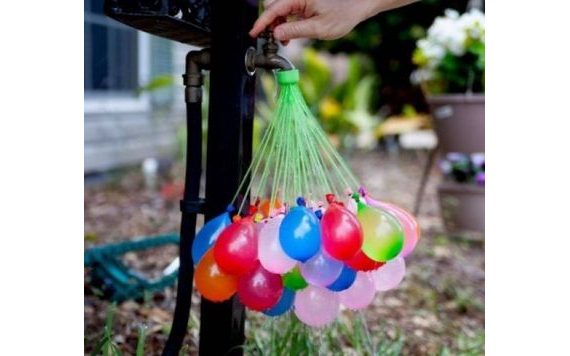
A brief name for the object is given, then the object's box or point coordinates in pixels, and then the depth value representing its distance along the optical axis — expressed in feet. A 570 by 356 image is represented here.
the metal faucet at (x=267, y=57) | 4.13
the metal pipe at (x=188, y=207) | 4.25
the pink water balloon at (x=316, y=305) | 3.88
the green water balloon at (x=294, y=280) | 3.75
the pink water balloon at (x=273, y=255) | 3.47
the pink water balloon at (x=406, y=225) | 4.00
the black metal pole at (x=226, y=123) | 4.09
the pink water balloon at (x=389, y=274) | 4.04
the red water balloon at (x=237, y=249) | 3.47
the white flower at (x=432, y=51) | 12.75
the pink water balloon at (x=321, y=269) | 3.54
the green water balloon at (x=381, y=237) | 3.58
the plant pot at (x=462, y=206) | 12.05
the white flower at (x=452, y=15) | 12.76
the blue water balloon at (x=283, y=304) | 3.94
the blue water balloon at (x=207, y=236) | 3.72
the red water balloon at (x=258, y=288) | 3.64
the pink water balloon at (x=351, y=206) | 3.86
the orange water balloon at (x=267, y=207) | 3.98
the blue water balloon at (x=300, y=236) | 3.38
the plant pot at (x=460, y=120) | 11.89
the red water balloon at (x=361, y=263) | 3.63
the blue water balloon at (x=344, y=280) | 3.71
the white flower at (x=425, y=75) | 13.30
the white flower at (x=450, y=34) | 12.32
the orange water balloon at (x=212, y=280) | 3.60
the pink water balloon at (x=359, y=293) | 3.94
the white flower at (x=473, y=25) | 12.03
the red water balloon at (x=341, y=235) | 3.41
